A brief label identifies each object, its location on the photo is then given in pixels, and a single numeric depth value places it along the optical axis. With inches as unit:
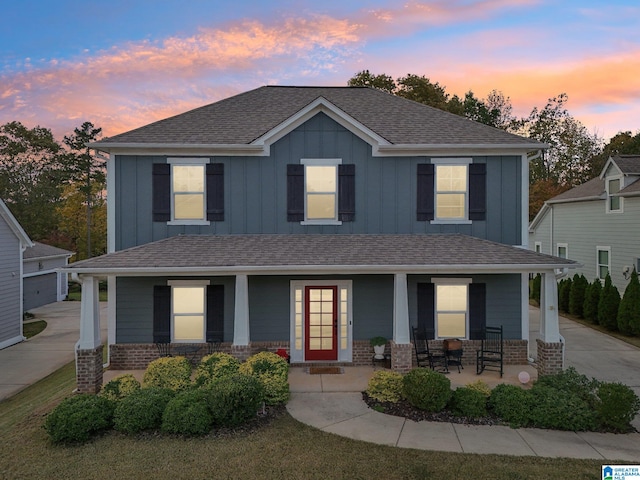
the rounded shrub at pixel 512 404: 305.0
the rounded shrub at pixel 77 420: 273.1
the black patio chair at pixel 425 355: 419.8
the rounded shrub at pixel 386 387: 343.9
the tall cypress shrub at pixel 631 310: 602.2
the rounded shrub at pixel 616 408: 291.9
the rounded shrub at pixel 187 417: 282.4
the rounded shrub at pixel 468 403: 315.0
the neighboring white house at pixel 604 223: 703.7
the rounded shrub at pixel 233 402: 288.7
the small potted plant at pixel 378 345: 441.1
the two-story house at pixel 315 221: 445.1
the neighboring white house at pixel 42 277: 928.9
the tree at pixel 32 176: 1407.5
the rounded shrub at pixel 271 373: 330.3
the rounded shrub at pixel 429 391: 318.0
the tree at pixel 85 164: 1553.9
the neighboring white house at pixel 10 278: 625.3
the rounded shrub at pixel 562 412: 295.6
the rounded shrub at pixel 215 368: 346.9
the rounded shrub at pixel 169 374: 348.8
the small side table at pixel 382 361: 440.8
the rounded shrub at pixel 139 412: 286.0
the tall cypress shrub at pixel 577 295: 753.0
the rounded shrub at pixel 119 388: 320.8
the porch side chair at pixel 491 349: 429.2
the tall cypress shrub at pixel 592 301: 697.0
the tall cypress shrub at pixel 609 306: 645.9
